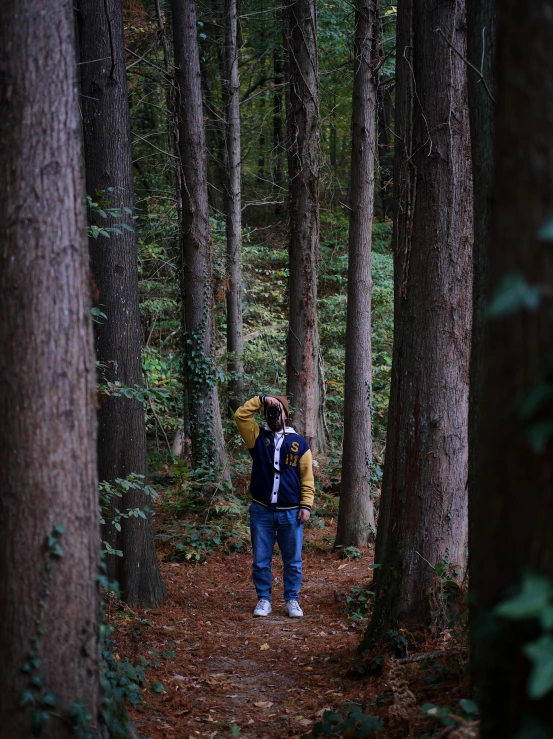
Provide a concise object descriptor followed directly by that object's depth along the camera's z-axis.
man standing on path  7.50
